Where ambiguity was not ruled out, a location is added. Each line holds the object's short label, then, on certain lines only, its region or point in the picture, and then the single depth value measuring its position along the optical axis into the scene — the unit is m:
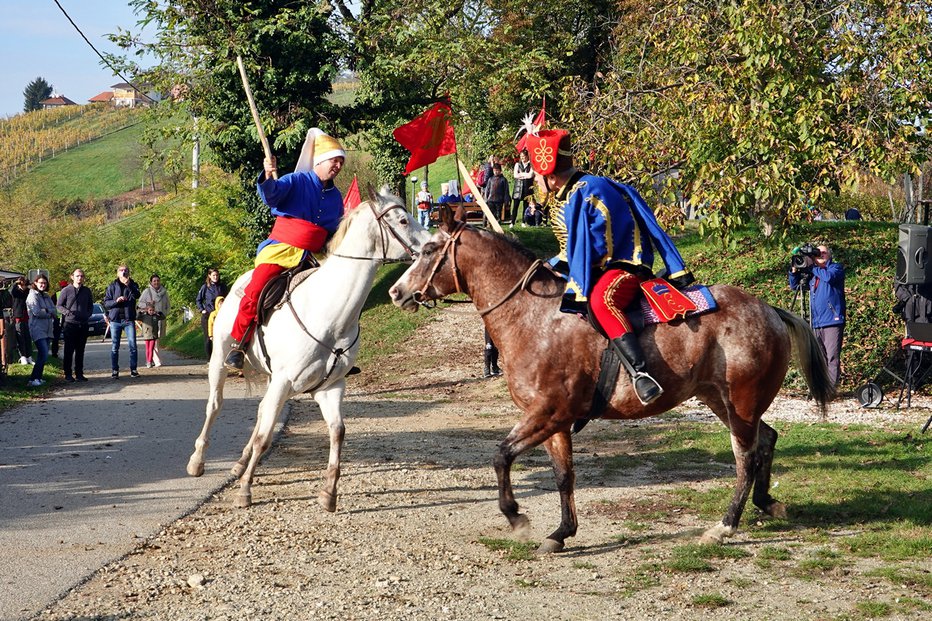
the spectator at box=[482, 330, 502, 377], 17.69
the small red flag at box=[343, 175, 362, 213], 10.95
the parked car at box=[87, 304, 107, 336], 42.20
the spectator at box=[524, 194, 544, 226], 28.11
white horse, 8.31
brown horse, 7.01
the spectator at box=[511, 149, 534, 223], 26.44
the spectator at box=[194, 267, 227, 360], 19.33
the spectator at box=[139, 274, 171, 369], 22.09
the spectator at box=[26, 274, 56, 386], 17.89
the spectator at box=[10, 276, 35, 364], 20.56
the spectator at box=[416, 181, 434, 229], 27.79
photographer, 14.59
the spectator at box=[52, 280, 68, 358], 23.44
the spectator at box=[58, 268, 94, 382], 18.81
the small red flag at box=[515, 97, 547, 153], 7.37
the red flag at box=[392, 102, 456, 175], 16.56
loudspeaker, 13.02
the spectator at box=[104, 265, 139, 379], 19.86
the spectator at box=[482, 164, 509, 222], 26.75
